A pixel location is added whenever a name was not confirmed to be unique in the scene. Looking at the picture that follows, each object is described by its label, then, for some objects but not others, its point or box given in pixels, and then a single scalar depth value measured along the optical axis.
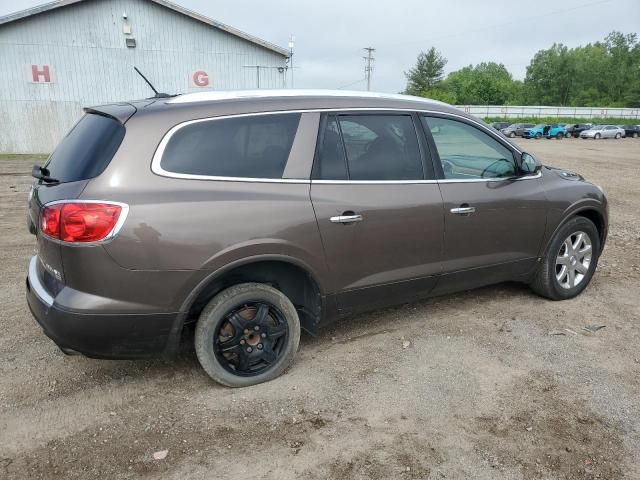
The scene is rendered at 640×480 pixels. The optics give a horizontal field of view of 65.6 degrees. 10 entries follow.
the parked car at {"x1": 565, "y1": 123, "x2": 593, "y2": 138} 46.78
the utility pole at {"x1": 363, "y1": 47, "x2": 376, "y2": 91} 75.81
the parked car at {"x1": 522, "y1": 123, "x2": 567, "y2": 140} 44.50
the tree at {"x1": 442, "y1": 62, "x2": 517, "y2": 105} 92.56
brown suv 2.66
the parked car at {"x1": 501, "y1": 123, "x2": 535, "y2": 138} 45.19
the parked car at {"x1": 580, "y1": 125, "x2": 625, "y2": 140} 45.78
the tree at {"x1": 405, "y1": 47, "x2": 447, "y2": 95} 93.25
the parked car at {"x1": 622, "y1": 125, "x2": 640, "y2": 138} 49.18
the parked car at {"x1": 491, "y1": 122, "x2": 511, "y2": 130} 47.08
